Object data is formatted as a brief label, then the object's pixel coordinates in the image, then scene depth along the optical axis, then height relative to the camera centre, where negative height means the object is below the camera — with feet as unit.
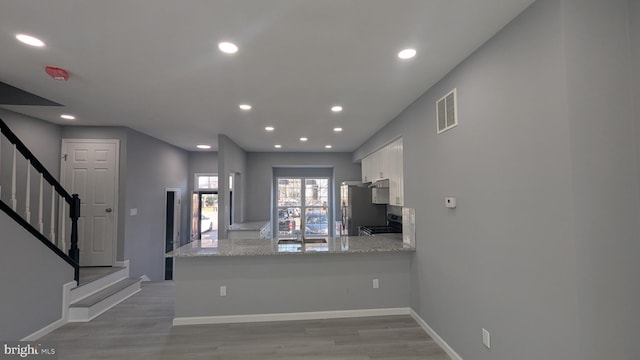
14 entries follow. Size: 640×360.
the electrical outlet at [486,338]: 6.82 -3.53
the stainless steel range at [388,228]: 16.52 -2.03
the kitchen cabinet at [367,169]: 18.15 +1.73
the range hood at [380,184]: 15.02 +0.60
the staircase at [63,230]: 10.14 -1.33
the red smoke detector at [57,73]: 7.97 +3.63
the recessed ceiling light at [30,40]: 6.46 +3.72
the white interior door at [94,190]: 14.65 +0.46
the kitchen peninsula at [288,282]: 10.94 -3.43
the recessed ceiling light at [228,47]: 6.71 +3.61
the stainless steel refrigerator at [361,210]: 18.43 -0.98
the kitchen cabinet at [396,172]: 12.63 +1.03
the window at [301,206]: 25.85 -0.98
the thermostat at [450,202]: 8.23 -0.25
